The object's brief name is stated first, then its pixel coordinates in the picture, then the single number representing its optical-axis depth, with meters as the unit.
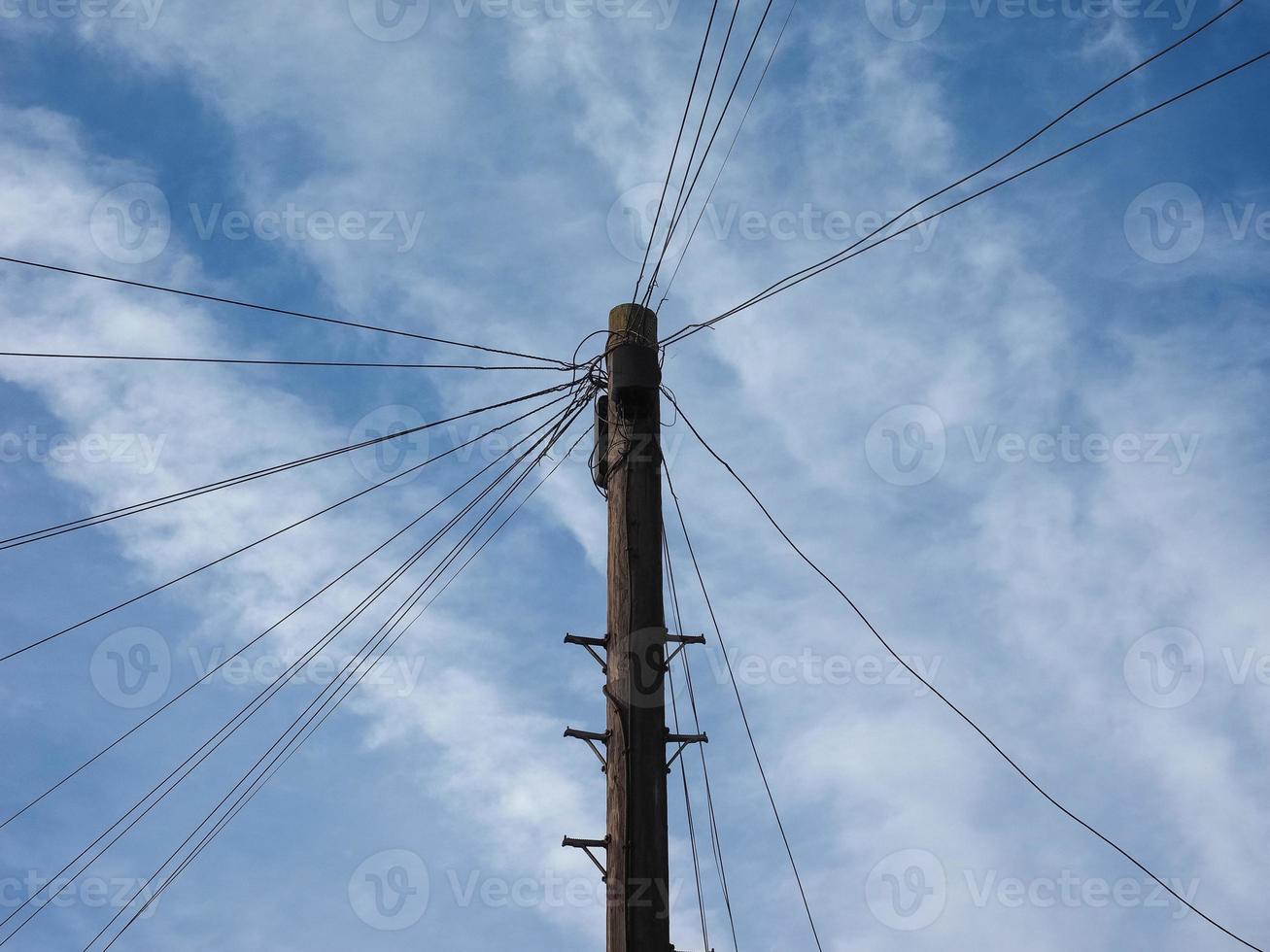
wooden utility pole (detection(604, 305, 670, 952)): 6.65
